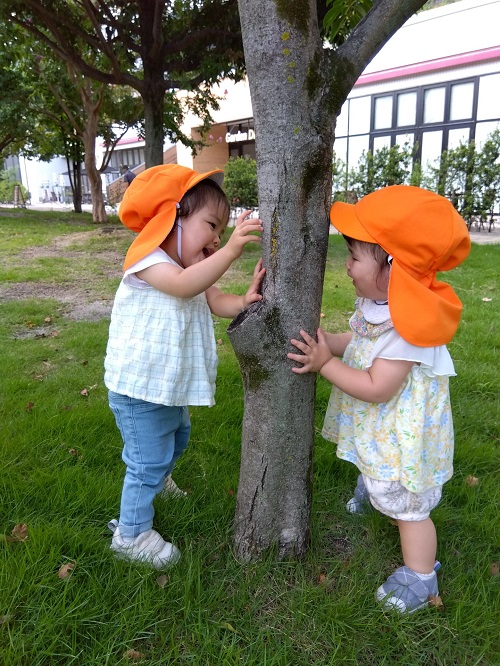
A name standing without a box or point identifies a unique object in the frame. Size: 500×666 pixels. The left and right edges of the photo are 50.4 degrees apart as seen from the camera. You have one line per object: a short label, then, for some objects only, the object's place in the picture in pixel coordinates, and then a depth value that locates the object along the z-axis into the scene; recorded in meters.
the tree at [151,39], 7.82
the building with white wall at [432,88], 14.66
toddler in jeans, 1.86
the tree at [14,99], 16.12
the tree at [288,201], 1.59
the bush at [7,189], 38.37
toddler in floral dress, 1.63
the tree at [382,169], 14.84
